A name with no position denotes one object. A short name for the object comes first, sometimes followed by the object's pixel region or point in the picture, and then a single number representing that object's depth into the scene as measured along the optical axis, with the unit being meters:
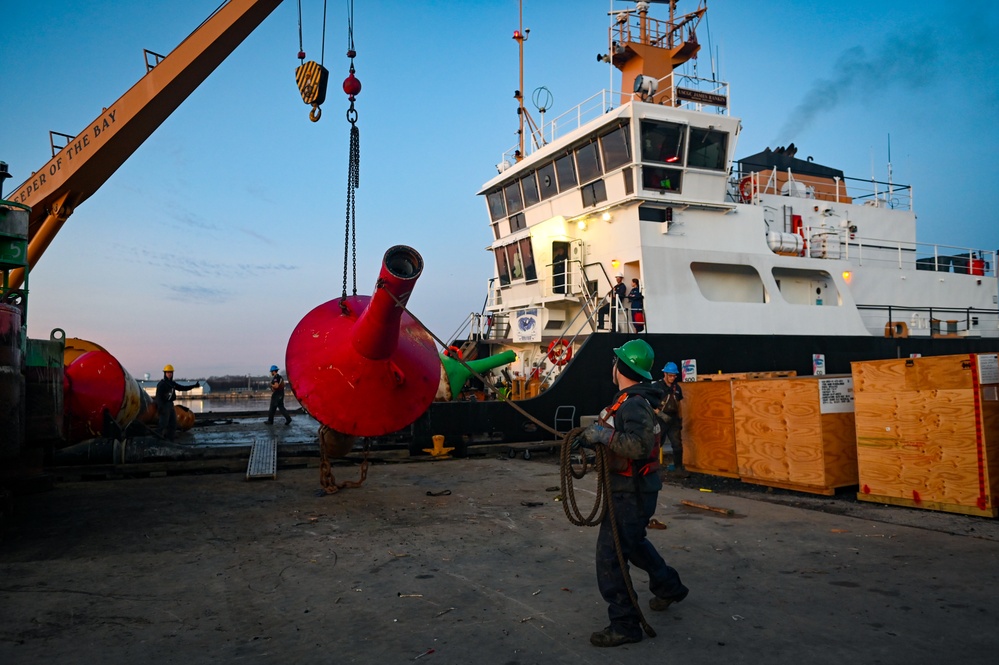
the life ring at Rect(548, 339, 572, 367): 14.14
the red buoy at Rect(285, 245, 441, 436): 6.34
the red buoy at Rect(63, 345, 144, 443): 11.35
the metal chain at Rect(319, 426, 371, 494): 7.56
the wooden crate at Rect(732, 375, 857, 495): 8.04
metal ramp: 9.83
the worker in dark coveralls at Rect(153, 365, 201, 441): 13.69
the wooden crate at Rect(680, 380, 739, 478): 9.45
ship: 13.65
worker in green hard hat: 3.84
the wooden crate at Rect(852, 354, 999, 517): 6.57
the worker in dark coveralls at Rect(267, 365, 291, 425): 18.45
